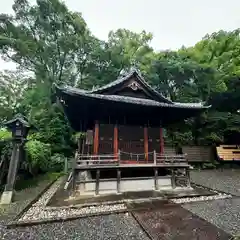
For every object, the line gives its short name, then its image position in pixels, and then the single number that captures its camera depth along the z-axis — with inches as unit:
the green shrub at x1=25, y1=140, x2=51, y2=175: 386.9
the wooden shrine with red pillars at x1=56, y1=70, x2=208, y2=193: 320.2
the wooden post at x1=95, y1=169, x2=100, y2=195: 279.4
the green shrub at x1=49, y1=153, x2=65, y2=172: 551.8
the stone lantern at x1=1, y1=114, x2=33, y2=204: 251.4
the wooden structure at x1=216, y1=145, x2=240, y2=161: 606.2
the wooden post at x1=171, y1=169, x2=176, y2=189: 317.1
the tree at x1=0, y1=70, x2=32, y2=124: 868.0
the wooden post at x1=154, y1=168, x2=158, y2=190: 310.8
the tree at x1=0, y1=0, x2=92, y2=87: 777.6
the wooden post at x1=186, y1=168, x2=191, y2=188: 324.0
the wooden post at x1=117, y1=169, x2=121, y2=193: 292.6
